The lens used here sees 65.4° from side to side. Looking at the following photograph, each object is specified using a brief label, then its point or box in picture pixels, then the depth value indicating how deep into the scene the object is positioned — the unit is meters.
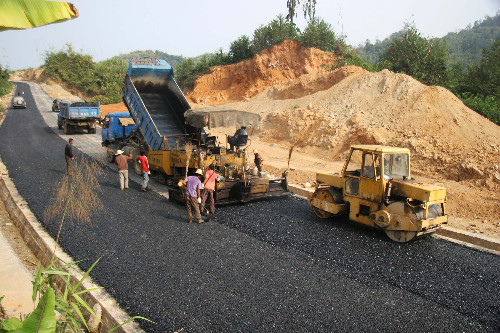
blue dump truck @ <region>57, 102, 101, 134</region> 23.55
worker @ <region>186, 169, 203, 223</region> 9.44
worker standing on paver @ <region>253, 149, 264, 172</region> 13.16
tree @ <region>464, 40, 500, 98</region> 23.25
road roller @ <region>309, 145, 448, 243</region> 8.02
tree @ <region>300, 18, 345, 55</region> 35.81
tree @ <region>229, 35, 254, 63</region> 40.69
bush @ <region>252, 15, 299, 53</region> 38.25
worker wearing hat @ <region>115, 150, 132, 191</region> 12.32
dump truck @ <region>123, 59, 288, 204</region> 11.04
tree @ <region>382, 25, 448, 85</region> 27.92
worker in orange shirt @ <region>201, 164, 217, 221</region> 9.86
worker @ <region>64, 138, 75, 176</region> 13.18
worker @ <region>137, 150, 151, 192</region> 12.34
